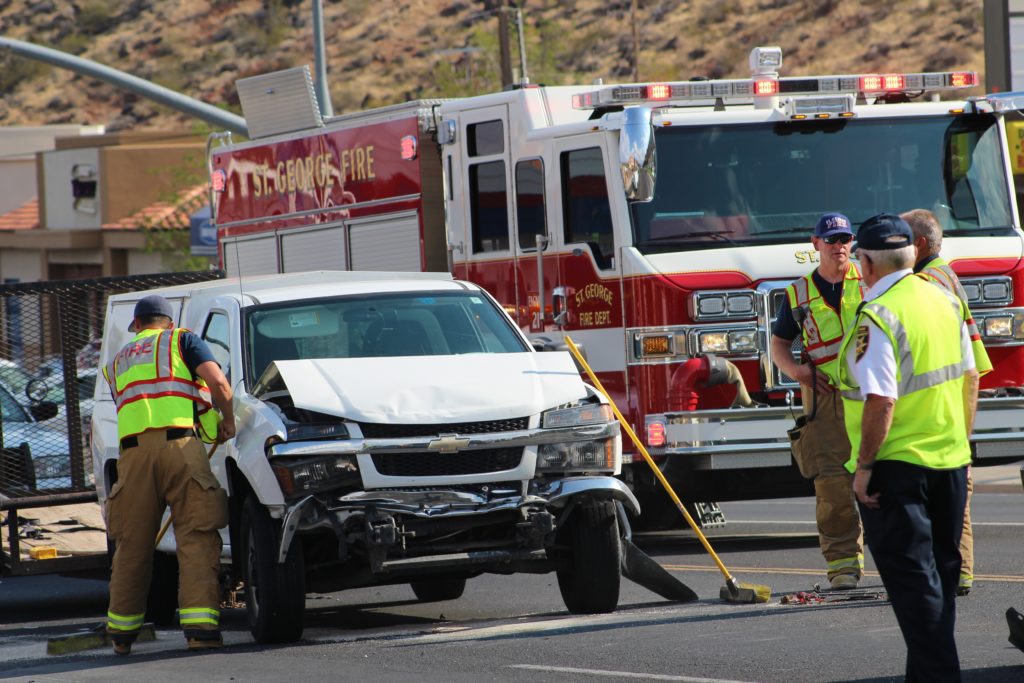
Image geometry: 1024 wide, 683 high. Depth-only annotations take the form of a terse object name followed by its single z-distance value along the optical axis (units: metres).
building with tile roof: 87.06
